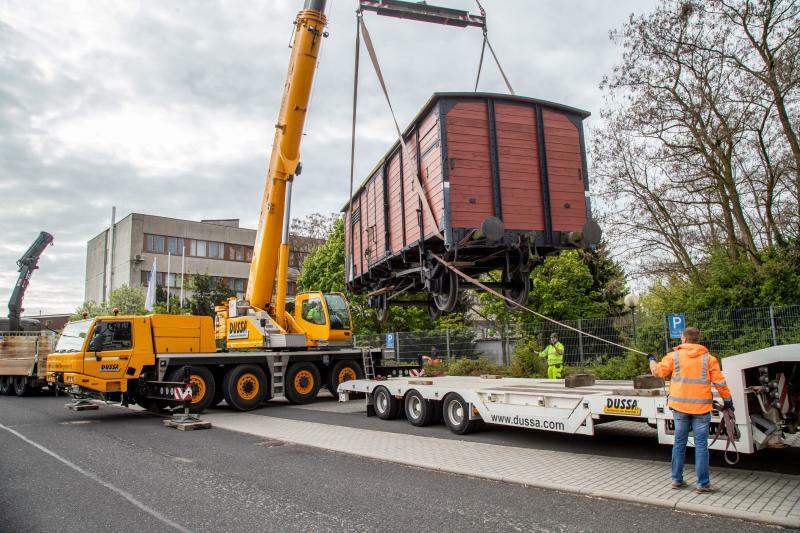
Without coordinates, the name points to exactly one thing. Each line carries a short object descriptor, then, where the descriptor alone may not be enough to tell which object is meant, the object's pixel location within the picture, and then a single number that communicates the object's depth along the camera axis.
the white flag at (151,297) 34.91
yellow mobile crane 12.34
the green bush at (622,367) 14.46
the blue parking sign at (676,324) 14.71
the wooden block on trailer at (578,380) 8.60
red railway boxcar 8.84
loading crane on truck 24.09
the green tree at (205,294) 34.62
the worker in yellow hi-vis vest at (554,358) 12.64
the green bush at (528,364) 16.47
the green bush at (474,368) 17.38
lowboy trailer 5.56
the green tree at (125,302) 38.59
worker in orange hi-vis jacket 5.36
